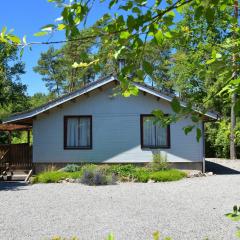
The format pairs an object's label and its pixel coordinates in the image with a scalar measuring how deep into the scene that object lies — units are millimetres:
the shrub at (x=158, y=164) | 11983
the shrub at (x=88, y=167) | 11346
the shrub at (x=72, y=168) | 11843
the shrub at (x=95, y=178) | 10533
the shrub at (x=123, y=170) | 11266
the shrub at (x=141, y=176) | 10985
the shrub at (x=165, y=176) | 11058
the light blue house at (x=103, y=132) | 12575
